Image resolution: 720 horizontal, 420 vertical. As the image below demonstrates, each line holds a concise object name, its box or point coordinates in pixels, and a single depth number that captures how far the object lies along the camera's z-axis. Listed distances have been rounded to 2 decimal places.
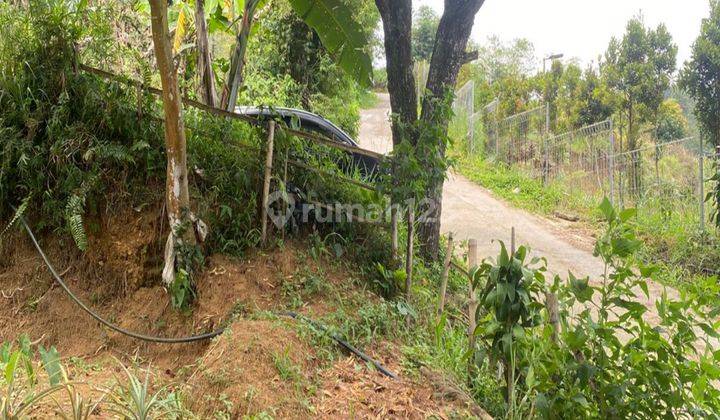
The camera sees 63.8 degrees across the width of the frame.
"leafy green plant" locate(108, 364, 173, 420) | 2.84
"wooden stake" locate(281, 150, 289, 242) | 4.80
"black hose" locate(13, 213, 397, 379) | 3.92
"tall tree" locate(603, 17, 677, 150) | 12.86
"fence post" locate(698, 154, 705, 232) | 9.09
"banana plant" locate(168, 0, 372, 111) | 5.47
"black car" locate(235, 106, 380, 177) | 7.57
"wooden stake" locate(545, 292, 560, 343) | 3.41
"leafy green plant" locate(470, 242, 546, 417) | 3.29
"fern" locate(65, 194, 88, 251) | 4.33
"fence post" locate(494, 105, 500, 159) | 16.36
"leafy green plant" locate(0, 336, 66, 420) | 2.71
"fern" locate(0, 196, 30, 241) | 4.43
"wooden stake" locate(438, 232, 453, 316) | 4.36
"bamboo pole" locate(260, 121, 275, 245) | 4.68
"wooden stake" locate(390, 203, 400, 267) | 5.10
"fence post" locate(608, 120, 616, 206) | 11.28
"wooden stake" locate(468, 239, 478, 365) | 4.02
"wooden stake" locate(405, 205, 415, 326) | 4.88
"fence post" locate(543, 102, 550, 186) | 13.55
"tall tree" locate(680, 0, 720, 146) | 10.17
